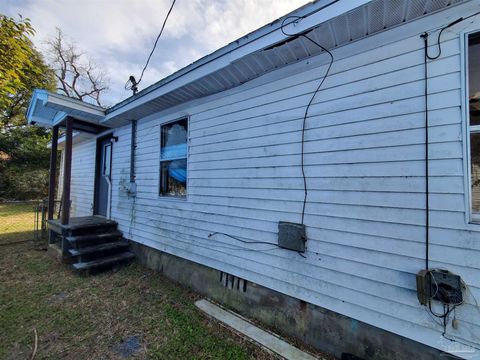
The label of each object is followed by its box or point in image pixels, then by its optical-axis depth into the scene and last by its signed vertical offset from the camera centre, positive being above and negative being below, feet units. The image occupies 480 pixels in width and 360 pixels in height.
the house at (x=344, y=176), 5.87 +0.48
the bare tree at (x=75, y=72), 63.62 +32.73
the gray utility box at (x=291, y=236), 8.34 -1.77
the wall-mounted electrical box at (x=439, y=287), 5.60 -2.36
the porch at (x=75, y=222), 14.87 -3.02
